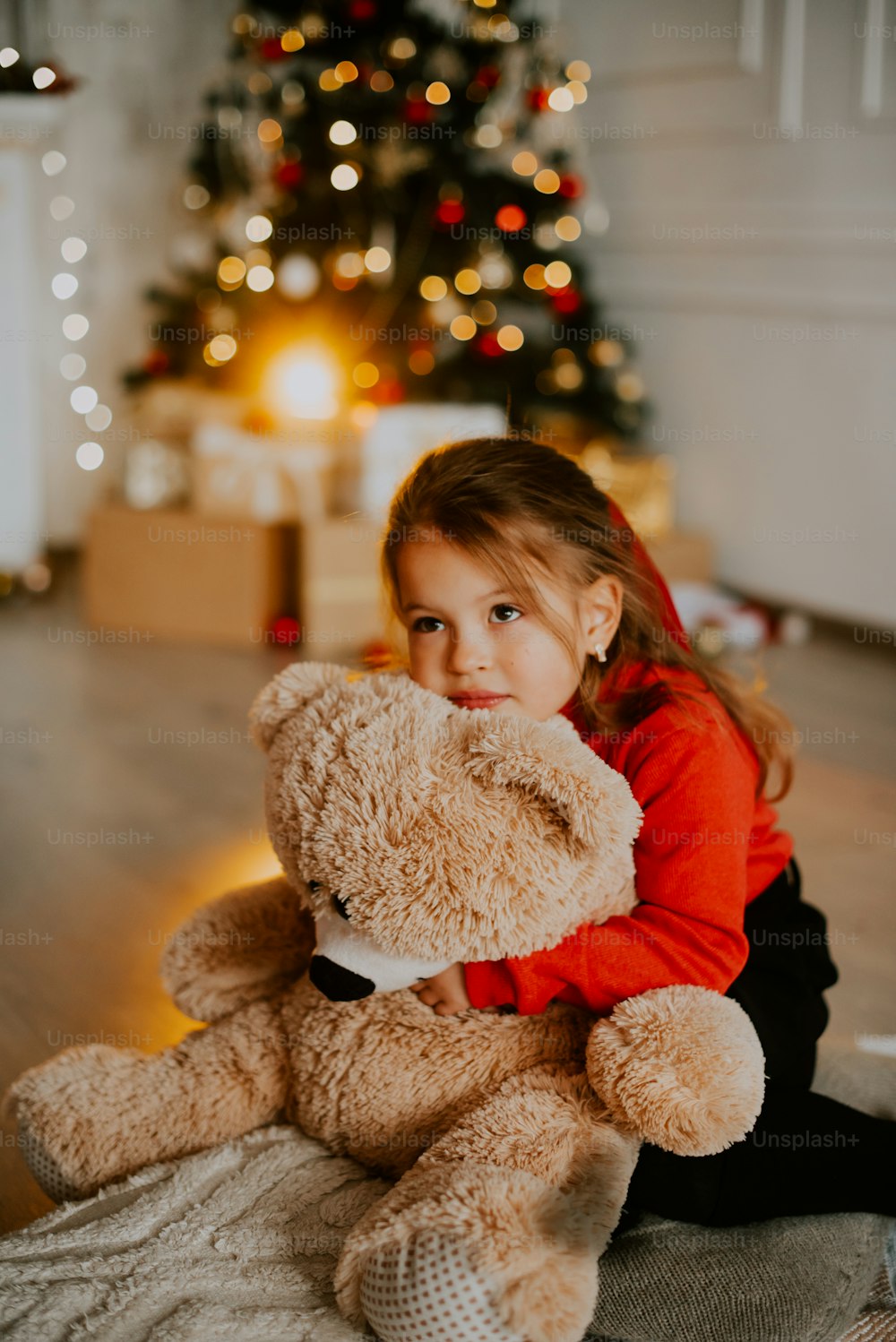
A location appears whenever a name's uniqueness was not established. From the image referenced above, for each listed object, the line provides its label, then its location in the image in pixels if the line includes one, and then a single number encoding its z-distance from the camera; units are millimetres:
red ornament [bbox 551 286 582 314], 3170
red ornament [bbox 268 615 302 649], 2801
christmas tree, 2990
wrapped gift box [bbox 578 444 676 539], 3062
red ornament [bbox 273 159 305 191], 3016
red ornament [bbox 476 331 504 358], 3150
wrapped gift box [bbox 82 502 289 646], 2830
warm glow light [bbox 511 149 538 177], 3156
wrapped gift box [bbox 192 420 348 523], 2779
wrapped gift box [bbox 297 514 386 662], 2758
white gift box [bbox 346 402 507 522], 2771
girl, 945
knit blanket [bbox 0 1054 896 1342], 851
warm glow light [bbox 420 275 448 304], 3135
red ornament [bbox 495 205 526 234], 3061
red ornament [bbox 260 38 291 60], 3014
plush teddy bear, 793
